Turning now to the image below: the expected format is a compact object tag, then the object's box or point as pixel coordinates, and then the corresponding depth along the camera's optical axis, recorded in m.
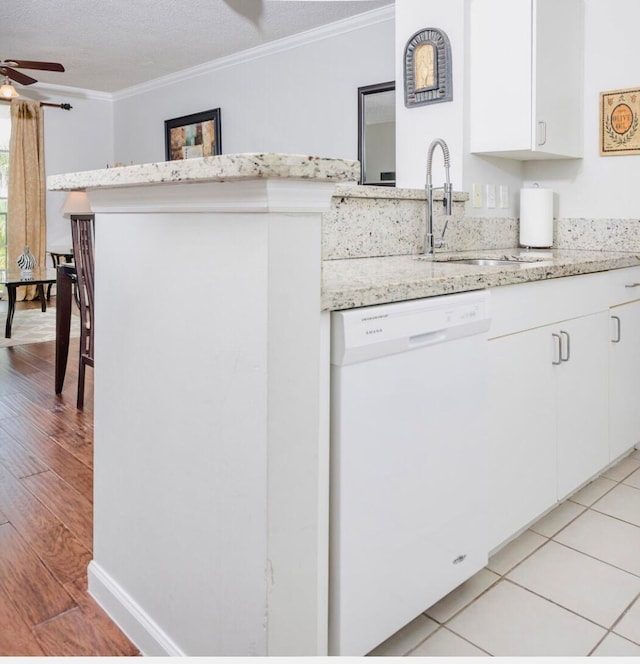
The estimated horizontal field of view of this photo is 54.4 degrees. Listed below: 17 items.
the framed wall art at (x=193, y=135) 6.25
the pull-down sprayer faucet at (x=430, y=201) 2.19
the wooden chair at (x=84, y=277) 2.93
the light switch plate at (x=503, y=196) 2.83
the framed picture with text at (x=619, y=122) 2.60
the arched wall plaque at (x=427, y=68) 2.53
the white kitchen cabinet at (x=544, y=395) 1.68
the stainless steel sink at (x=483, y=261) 2.27
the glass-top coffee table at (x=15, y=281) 4.87
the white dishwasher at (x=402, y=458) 1.17
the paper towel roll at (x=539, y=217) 2.75
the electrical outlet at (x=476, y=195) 2.65
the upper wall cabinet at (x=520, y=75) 2.43
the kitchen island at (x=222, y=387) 1.00
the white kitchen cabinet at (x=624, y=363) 2.31
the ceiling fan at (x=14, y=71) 4.75
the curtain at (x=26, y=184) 6.98
